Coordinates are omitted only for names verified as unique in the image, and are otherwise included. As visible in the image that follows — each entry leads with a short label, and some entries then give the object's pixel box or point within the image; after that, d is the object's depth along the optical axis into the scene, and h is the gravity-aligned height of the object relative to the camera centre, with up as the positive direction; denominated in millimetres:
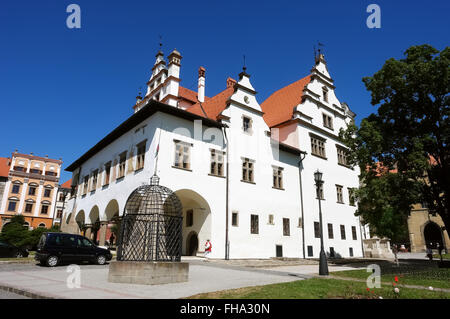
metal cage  9625 +117
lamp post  12633 -873
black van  15000 -473
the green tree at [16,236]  31797 +405
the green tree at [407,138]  18297 +6667
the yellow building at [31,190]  60000 +10137
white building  20203 +5760
